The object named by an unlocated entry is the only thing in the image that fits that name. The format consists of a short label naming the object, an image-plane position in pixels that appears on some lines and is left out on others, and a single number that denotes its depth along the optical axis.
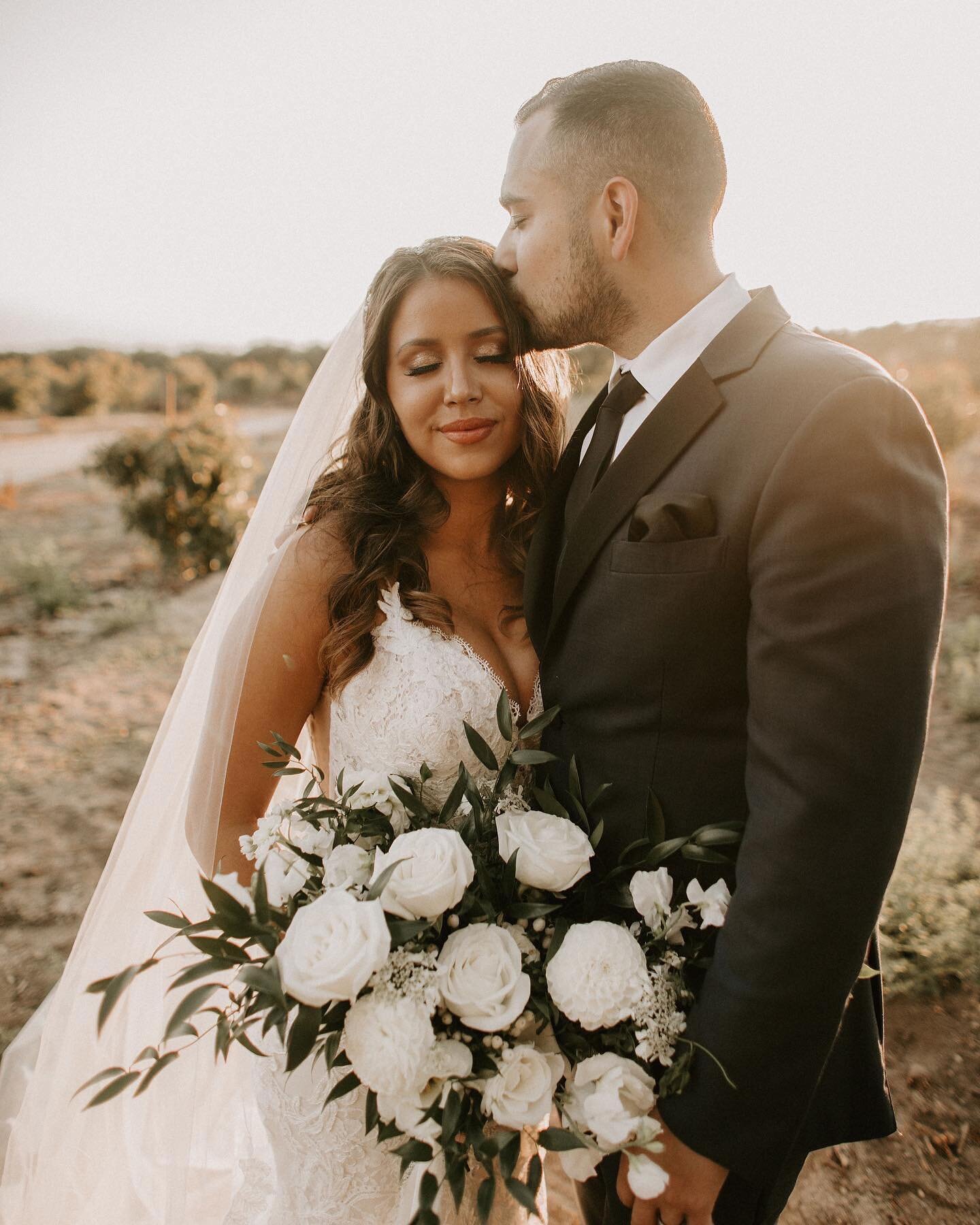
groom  1.29
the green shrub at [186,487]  8.65
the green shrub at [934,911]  3.41
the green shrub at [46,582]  8.30
